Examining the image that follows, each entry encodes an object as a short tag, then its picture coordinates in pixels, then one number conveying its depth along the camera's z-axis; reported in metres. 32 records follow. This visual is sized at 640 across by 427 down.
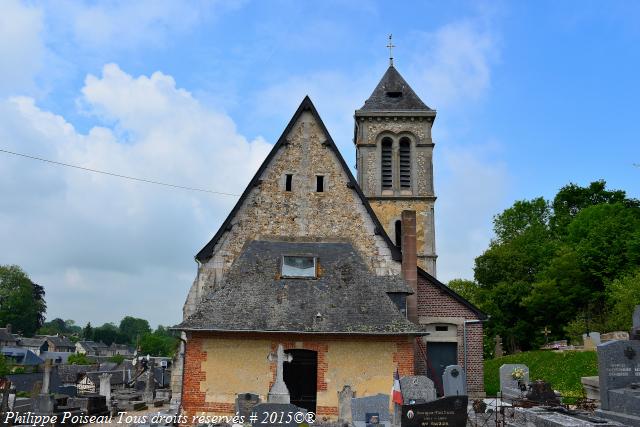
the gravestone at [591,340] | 23.05
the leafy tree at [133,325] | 184.25
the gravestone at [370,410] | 11.22
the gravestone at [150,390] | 23.60
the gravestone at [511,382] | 15.48
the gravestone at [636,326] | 11.29
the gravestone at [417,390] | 12.12
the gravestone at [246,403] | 12.23
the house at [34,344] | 88.59
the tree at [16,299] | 86.50
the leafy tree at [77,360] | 70.34
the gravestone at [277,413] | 10.58
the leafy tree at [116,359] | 86.43
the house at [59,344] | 101.06
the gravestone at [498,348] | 37.67
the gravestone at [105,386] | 24.56
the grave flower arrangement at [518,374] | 15.95
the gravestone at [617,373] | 10.27
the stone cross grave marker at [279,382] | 12.16
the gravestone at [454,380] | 14.98
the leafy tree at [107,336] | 147.60
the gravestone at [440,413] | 10.22
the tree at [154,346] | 108.19
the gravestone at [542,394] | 13.21
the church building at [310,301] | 13.40
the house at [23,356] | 77.25
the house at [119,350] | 122.06
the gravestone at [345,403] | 12.19
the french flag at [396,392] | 11.08
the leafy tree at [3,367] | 44.00
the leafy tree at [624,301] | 27.81
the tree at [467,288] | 43.64
